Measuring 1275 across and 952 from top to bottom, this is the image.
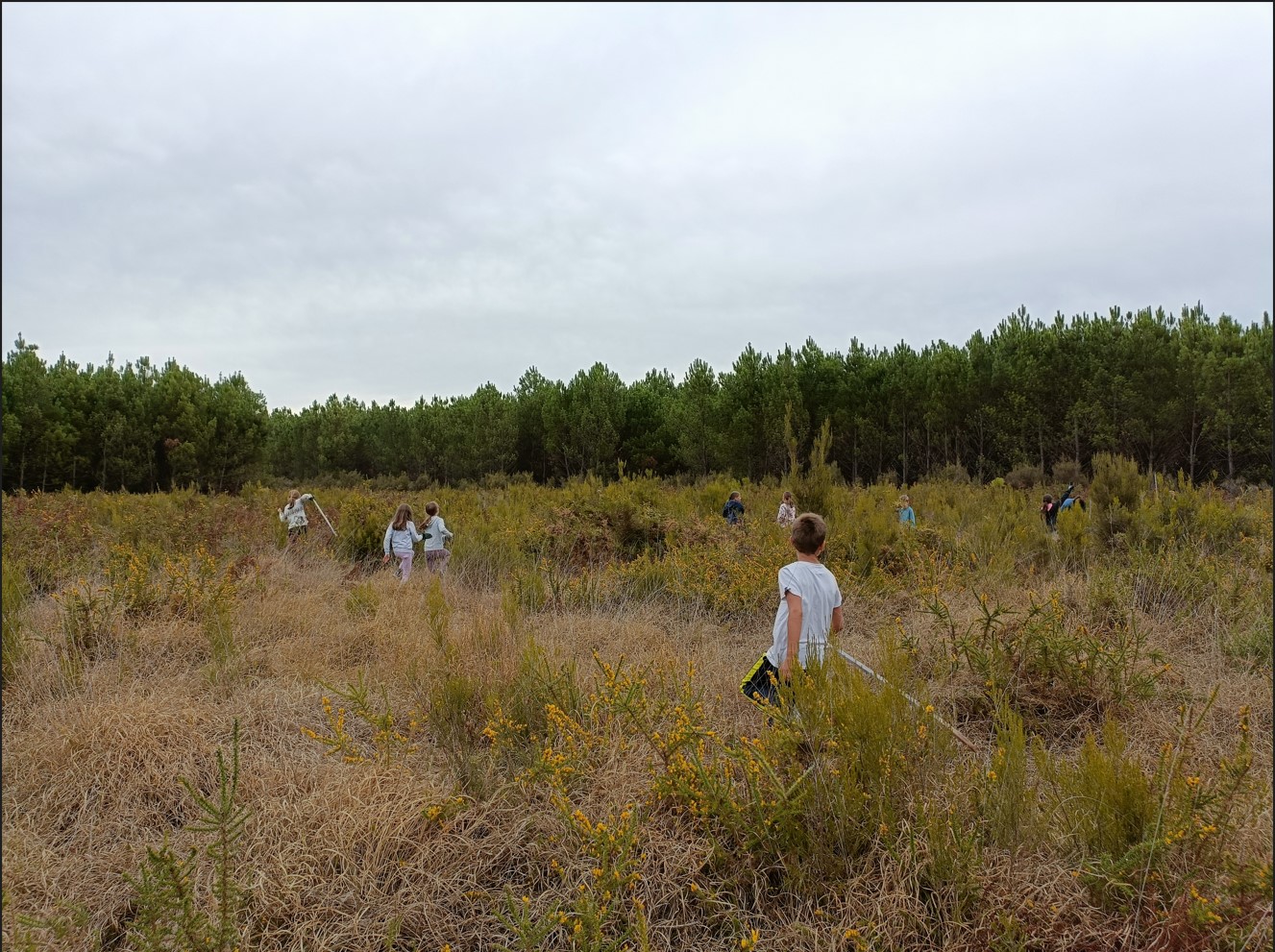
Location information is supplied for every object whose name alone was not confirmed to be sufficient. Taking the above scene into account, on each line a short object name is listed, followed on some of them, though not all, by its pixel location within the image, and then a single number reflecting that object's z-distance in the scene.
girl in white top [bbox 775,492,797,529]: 10.48
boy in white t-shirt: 4.06
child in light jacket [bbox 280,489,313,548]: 11.95
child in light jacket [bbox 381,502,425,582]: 9.83
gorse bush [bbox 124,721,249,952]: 2.40
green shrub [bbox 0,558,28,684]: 4.93
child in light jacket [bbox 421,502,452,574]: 9.99
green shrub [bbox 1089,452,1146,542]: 9.52
